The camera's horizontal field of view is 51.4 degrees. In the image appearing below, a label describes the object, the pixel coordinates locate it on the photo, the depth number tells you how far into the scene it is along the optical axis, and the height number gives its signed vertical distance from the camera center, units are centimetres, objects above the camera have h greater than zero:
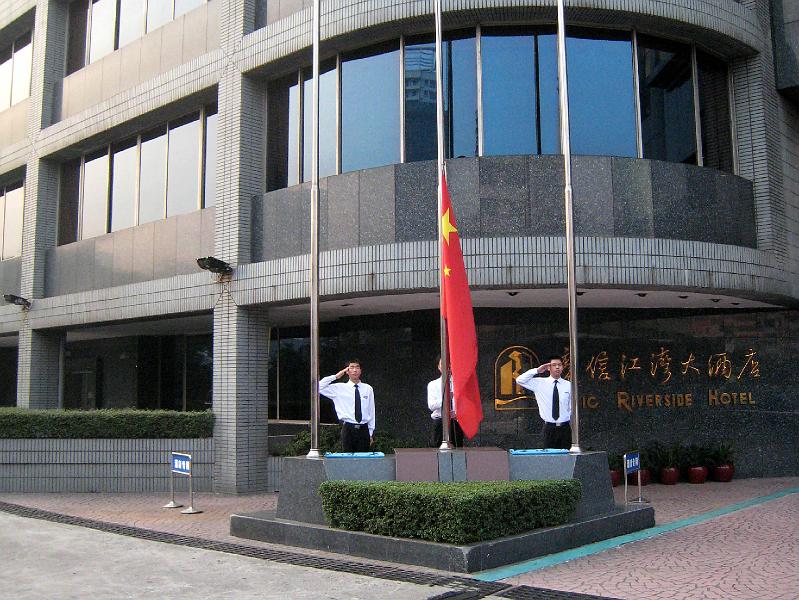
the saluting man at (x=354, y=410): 1085 +16
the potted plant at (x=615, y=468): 1451 -88
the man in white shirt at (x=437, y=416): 1184 +6
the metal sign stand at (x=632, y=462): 1187 -64
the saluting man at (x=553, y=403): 1096 +21
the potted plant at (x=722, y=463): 1491 -84
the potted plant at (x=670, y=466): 1470 -87
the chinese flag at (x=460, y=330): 988 +108
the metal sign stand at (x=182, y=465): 1238 -60
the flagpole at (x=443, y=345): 985 +91
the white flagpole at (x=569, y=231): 1007 +233
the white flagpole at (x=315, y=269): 1023 +194
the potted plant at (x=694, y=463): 1477 -83
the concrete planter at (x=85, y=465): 1514 -70
